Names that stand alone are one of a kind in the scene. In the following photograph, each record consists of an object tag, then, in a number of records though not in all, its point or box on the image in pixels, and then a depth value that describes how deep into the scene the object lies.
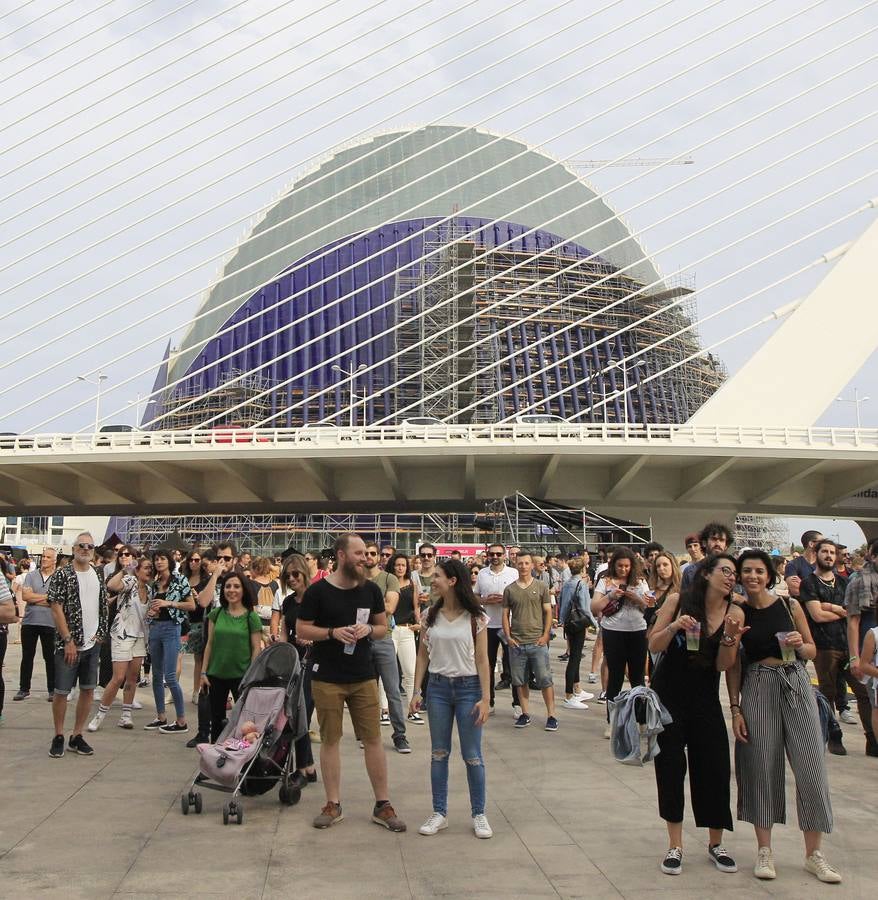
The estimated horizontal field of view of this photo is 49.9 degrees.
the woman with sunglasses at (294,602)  7.07
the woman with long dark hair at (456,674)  5.30
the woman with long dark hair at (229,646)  6.56
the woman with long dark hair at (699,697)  4.65
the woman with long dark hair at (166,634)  8.17
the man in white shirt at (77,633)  6.94
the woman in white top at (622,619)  7.93
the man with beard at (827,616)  8.07
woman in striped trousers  4.60
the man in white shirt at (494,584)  8.87
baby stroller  5.58
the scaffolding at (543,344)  52.44
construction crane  89.06
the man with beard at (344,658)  5.30
